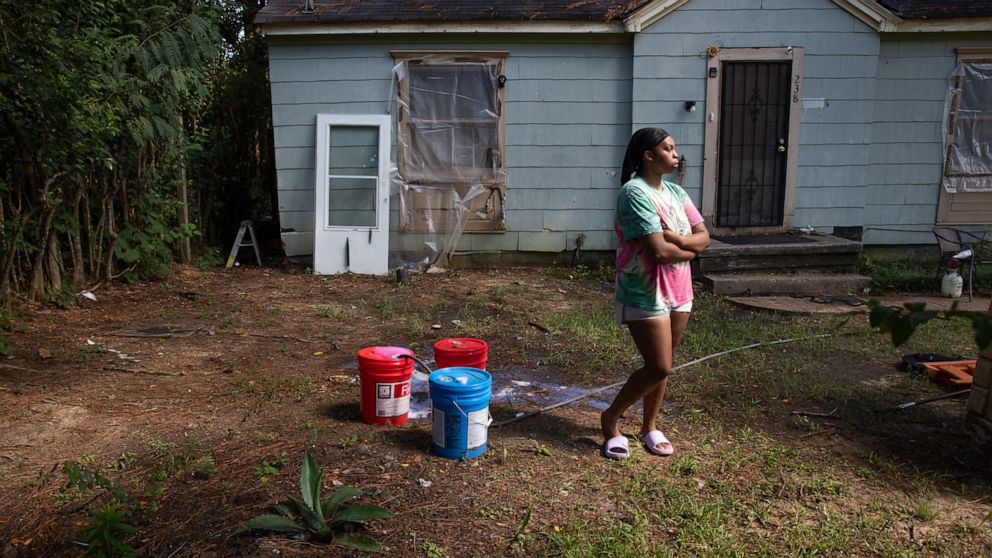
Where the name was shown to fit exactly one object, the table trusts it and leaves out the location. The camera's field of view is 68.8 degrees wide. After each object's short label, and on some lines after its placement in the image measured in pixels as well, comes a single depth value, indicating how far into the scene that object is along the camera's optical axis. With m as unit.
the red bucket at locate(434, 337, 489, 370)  3.96
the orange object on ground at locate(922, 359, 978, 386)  4.59
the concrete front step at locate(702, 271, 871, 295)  7.55
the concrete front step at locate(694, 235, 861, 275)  7.79
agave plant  2.64
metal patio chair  7.29
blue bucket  3.32
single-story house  8.23
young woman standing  3.23
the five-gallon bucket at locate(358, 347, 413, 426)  3.70
